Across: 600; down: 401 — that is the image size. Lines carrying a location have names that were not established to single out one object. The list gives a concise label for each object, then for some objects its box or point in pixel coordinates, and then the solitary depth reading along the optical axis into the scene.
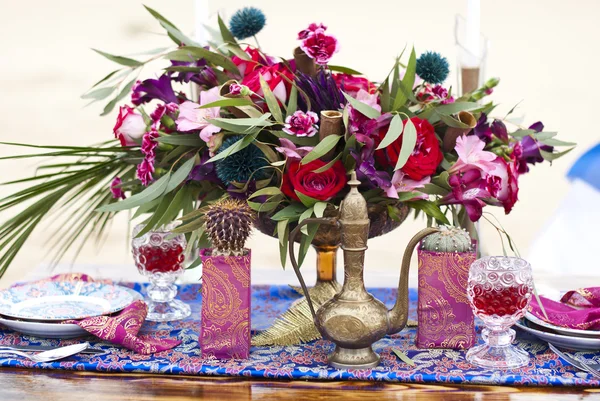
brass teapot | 1.86
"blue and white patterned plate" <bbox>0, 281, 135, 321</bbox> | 2.07
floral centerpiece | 1.97
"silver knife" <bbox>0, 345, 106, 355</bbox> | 1.95
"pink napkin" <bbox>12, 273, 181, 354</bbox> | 1.95
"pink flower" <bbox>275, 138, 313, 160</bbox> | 1.97
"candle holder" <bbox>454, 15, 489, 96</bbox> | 2.28
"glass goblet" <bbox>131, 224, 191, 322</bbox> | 2.14
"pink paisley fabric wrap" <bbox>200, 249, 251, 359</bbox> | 1.91
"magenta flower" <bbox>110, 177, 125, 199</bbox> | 2.19
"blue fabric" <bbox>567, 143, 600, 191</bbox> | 3.01
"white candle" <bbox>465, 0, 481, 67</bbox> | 2.25
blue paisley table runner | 1.85
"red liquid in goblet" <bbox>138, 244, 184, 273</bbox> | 2.15
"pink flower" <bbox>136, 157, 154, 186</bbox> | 2.06
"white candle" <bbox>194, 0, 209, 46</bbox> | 2.33
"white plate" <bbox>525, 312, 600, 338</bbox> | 1.94
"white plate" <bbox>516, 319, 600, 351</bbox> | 1.93
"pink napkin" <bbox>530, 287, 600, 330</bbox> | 1.98
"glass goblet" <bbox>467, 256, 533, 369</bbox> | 1.88
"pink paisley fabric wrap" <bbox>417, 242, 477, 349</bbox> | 1.96
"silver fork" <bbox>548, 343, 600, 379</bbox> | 1.86
